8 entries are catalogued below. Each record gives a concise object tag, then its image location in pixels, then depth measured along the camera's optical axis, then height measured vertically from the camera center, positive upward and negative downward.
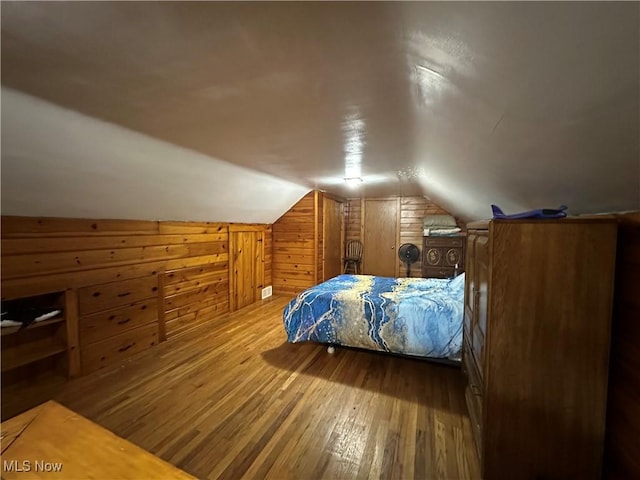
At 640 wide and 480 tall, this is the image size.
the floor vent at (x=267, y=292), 5.16 -1.22
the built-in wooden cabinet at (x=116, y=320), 2.56 -0.96
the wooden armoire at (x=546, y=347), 1.31 -0.58
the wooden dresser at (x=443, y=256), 4.69 -0.45
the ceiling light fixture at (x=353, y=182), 3.74 +0.71
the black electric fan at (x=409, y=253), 5.39 -0.46
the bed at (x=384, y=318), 2.50 -0.88
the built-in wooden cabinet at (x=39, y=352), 2.19 -1.06
